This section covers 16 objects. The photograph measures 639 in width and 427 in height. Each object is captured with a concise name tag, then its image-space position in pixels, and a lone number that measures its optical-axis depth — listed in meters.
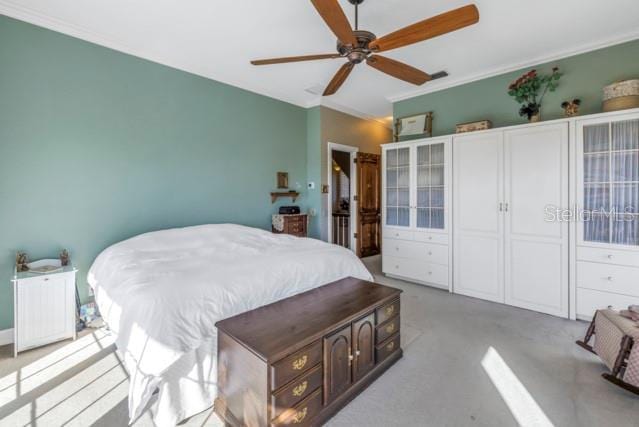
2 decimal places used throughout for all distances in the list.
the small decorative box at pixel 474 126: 3.53
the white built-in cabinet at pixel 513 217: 2.96
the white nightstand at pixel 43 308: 2.29
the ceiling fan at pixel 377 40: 1.67
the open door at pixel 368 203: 5.68
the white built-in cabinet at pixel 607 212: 2.63
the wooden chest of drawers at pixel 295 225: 4.35
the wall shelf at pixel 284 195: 4.50
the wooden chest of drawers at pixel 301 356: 1.37
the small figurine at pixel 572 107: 2.99
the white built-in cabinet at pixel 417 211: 3.80
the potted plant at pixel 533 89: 3.24
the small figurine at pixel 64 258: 2.65
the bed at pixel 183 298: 1.50
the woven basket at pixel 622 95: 2.64
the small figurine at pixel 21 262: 2.43
